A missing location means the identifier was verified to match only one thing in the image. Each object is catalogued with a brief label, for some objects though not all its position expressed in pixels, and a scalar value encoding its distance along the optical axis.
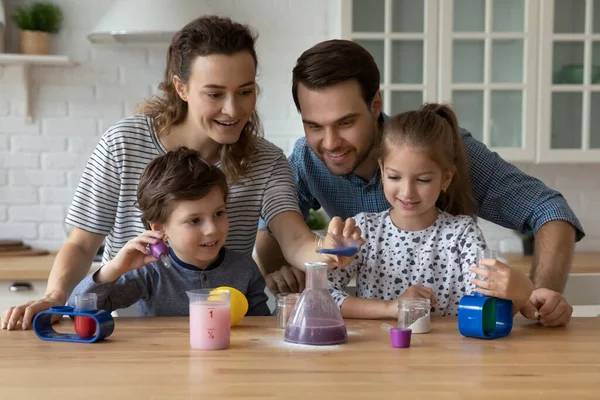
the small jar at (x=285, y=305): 1.78
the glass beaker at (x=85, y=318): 1.66
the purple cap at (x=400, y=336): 1.60
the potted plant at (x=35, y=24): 3.81
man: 2.29
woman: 2.13
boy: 1.90
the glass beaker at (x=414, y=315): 1.75
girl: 2.06
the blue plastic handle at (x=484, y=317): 1.69
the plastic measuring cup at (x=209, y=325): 1.58
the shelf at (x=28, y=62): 3.74
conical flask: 1.62
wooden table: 1.30
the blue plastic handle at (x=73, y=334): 1.64
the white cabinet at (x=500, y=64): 3.63
